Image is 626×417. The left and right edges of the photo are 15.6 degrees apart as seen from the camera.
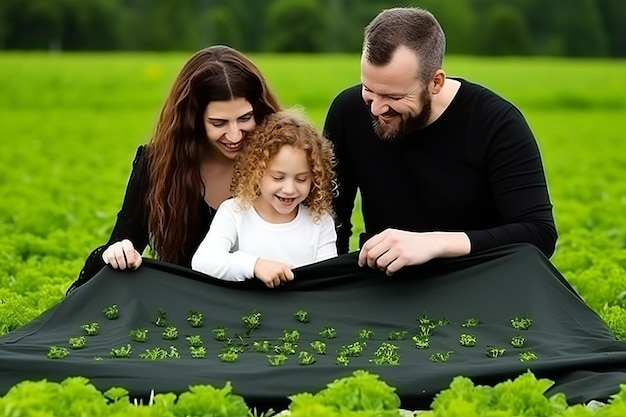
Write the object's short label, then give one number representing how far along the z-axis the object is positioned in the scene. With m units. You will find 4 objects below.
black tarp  8.44
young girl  10.58
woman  10.99
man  10.49
